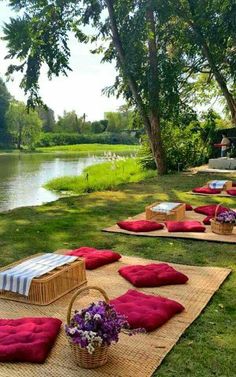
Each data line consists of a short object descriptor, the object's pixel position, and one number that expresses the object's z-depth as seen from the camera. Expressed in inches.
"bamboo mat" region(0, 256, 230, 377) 93.2
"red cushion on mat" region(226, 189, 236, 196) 337.1
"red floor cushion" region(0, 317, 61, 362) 96.0
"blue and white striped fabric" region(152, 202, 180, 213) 242.4
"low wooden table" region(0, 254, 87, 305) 127.9
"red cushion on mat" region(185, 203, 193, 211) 279.7
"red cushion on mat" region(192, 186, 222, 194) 350.3
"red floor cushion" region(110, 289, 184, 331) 111.3
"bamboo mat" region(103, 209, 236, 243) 201.3
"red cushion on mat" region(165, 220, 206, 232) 217.0
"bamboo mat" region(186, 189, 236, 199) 334.4
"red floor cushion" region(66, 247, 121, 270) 161.9
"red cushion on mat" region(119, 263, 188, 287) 141.9
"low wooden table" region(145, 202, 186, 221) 241.4
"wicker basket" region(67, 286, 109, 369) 93.1
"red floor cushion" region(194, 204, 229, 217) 258.4
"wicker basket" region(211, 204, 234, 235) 207.6
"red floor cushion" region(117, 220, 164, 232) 219.8
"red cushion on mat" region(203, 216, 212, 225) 232.4
